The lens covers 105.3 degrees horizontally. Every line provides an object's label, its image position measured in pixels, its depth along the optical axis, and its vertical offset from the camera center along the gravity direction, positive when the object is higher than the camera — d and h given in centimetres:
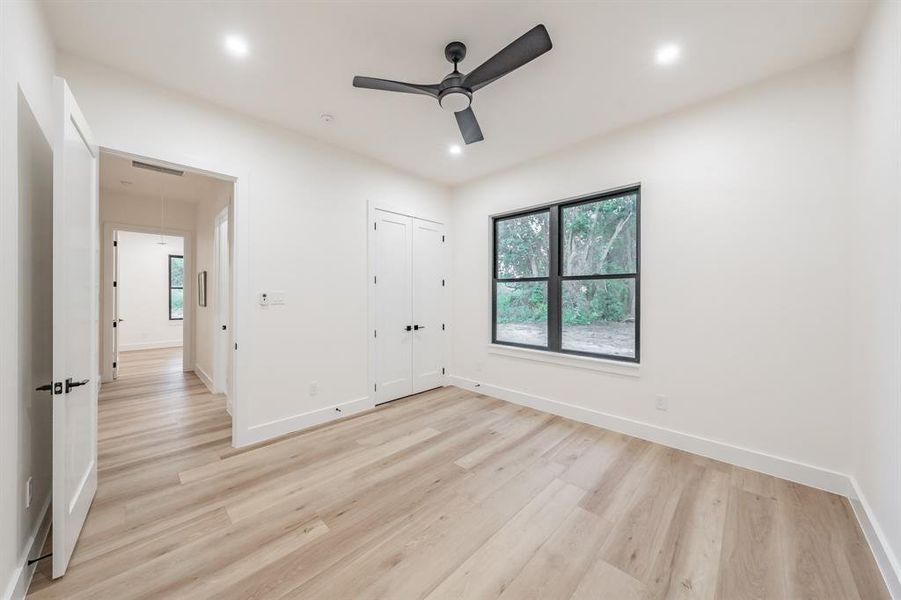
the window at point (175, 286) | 866 +25
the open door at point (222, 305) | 416 -11
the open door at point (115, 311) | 530 -24
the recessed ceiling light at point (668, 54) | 224 +164
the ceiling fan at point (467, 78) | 179 +133
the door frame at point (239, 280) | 296 +15
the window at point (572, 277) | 339 +24
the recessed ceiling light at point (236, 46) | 217 +163
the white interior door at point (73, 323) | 156 -14
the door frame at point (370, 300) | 394 -3
